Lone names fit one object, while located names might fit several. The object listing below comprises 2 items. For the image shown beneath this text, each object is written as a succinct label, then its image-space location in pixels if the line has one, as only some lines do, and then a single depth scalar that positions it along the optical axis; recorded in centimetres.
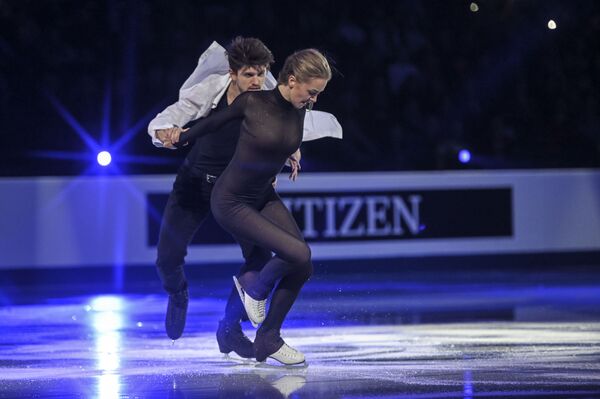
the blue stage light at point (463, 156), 2422
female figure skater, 1087
